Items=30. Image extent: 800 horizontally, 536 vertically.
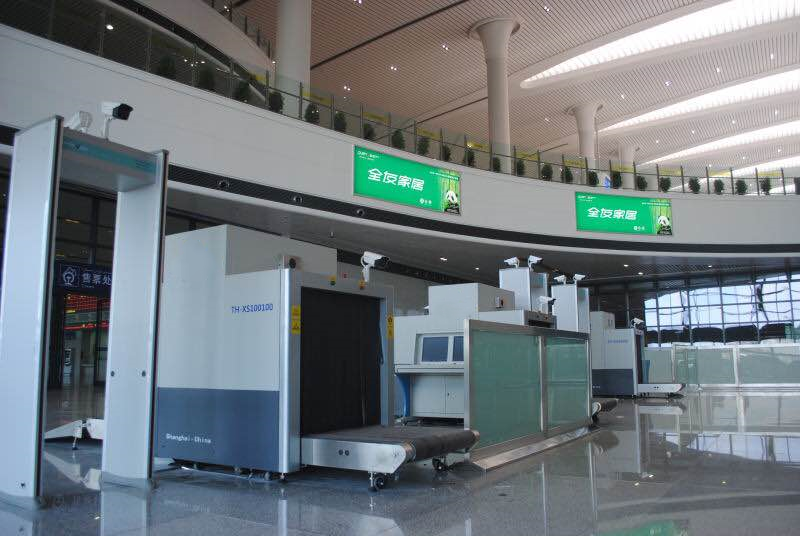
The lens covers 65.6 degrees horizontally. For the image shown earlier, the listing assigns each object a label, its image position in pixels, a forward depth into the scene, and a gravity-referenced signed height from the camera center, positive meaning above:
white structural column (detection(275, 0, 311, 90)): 15.56 +7.81
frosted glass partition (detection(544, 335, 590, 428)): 8.10 -0.41
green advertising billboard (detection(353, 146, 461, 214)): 15.77 +4.54
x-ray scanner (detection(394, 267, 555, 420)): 8.79 +0.14
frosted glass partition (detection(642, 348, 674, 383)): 20.61 -0.49
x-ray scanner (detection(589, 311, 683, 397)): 17.61 -0.39
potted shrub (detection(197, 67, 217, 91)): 12.76 +5.59
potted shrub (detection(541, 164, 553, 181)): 20.48 +5.86
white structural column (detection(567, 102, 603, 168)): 26.39 +9.45
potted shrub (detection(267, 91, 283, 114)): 14.10 +5.67
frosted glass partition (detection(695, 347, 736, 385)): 21.36 -0.53
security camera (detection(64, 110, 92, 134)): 4.78 +1.79
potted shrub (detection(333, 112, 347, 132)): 15.55 +5.74
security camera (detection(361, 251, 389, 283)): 6.48 +0.95
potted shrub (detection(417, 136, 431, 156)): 17.52 +5.81
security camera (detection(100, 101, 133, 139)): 4.97 +1.94
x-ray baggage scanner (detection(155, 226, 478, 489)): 5.16 -0.13
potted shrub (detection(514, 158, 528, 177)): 19.86 +5.87
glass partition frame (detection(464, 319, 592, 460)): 6.10 -0.40
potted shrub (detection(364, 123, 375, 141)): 16.15 +5.71
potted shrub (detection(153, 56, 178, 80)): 12.08 +5.54
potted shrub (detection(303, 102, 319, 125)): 14.88 +5.68
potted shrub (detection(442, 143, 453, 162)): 18.14 +5.78
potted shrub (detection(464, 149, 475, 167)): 18.75 +5.83
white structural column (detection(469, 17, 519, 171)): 20.48 +9.45
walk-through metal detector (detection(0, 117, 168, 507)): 4.28 +0.45
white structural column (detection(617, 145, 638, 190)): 31.91 +10.21
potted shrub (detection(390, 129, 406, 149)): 16.94 +5.77
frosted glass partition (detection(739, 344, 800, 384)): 20.77 -0.47
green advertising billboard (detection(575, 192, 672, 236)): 20.83 +4.67
